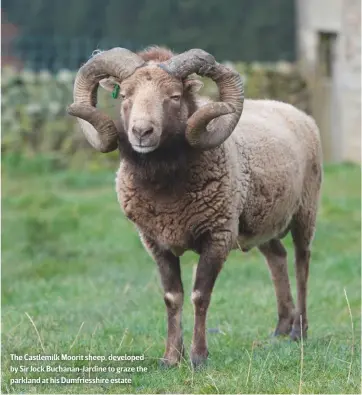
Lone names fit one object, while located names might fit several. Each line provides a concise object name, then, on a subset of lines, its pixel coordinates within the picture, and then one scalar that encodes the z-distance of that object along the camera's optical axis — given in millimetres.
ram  16000
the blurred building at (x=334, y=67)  40031
